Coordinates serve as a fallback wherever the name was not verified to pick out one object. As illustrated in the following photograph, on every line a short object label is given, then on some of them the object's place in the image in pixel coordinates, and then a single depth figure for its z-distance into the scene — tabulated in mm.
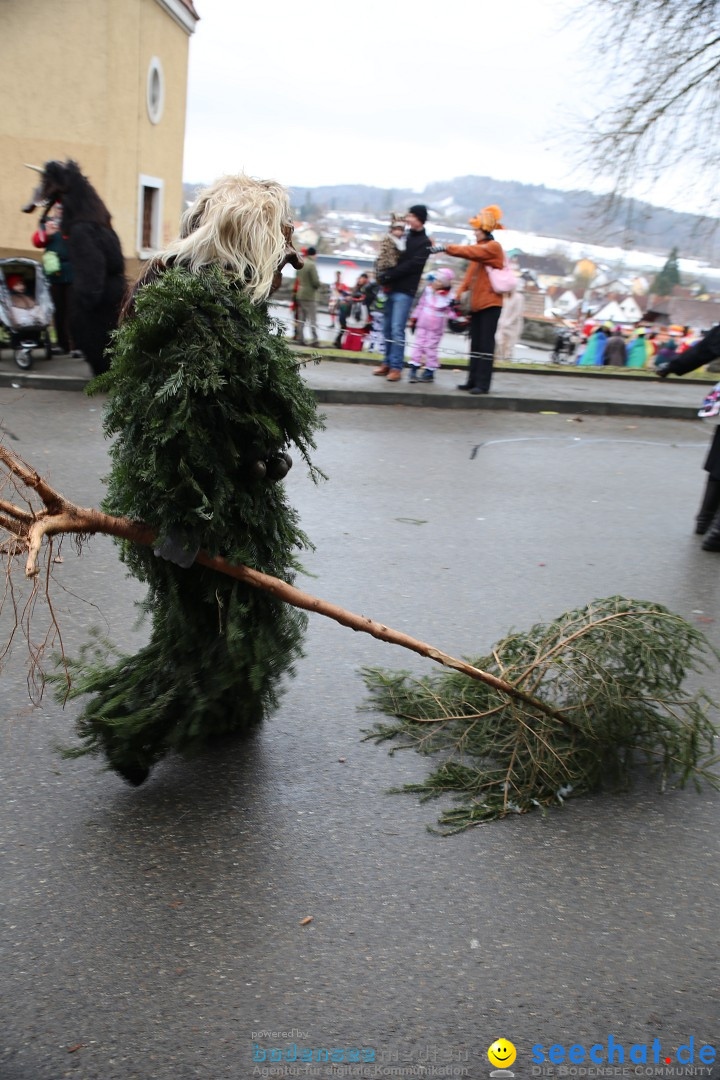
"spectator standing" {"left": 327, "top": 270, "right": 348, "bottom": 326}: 30791
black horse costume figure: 10555
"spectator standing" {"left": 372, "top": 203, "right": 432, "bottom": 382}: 12219
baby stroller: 11562
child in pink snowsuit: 13266
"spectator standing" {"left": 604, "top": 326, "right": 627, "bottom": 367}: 25281
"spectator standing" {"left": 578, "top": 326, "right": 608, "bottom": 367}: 25719
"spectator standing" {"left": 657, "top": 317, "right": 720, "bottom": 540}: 7223
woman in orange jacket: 12141
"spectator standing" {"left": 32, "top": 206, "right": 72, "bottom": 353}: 11664
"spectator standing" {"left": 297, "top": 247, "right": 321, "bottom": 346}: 18406
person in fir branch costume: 3055
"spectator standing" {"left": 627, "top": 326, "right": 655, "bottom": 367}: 26141
